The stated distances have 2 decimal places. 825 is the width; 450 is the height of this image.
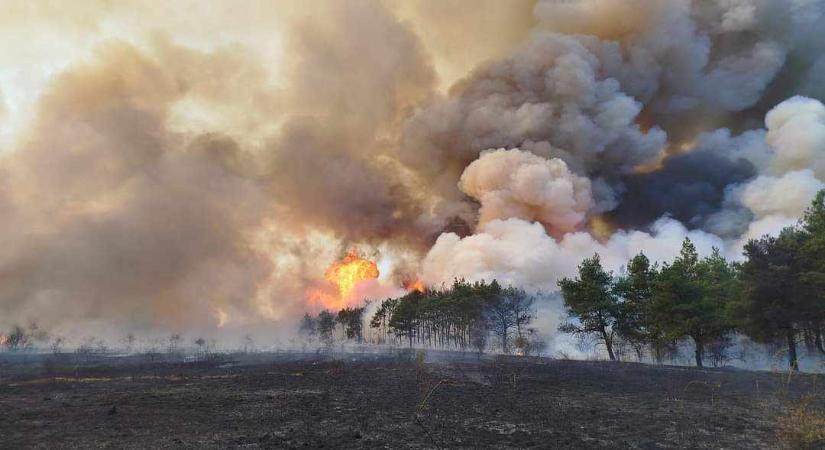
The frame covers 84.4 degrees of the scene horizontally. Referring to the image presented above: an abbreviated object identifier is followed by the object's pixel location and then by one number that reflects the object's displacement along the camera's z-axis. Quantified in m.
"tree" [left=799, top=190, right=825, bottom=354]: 32.81
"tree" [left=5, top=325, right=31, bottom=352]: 138.75
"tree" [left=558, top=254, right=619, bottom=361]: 53.19
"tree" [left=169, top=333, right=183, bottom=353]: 143.12
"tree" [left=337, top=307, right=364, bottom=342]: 132.88
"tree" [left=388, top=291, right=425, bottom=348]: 100.81
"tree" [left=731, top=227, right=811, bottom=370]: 35.00
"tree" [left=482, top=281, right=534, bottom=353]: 78.31
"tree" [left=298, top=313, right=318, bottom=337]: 156.43
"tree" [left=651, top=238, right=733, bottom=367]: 42.56
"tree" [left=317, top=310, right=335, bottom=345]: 138.00
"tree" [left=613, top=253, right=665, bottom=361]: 50.12
